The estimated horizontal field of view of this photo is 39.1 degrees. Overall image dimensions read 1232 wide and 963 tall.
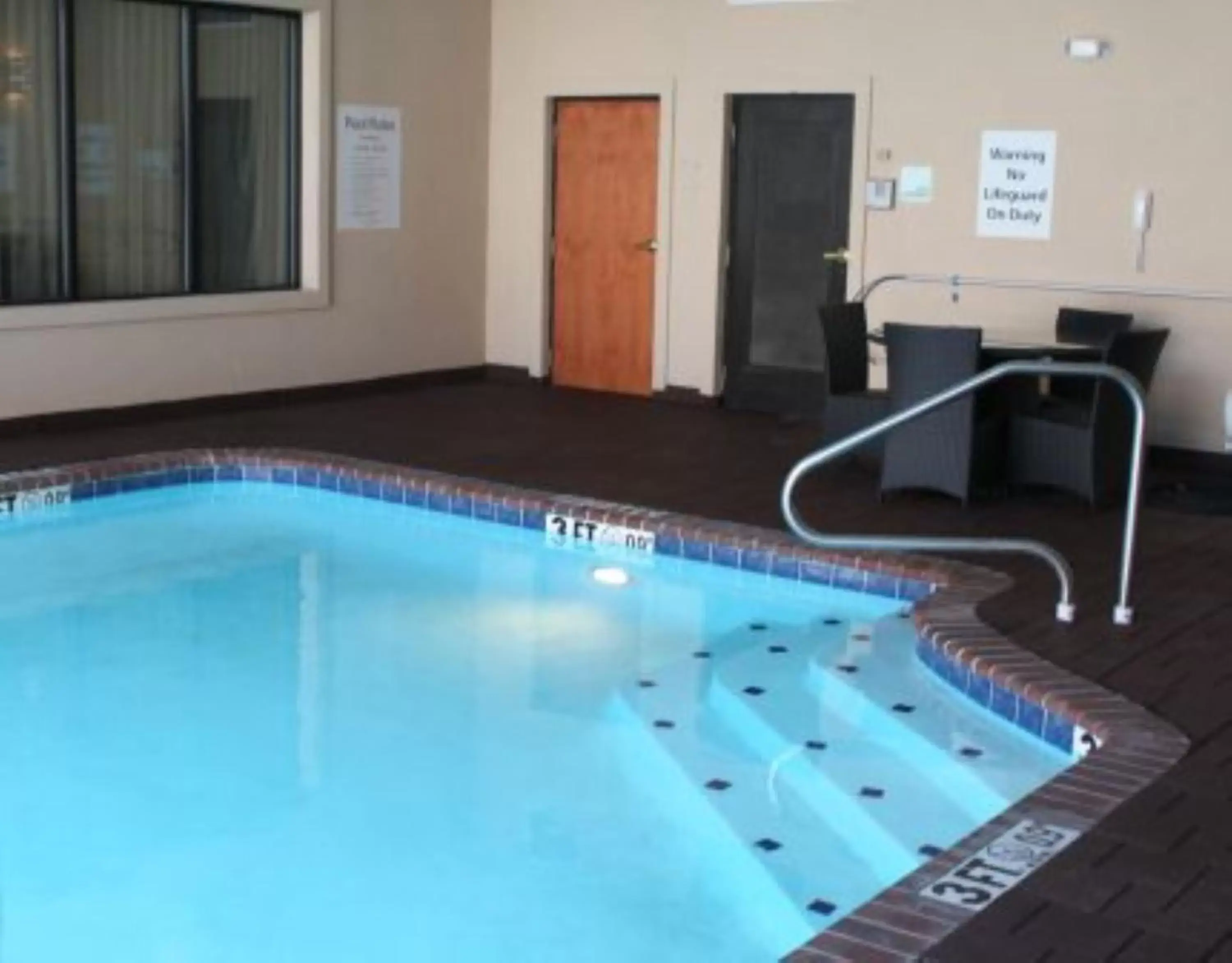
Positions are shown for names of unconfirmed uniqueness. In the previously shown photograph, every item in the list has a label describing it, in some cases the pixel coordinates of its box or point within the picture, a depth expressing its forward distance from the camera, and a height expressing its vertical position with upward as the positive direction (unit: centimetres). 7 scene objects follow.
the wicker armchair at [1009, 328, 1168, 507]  790 -104
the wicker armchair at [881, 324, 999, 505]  786 -98
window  932 +18
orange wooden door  1155 -31
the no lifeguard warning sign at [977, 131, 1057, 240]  967 +14
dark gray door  1062 -23
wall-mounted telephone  928 +1
